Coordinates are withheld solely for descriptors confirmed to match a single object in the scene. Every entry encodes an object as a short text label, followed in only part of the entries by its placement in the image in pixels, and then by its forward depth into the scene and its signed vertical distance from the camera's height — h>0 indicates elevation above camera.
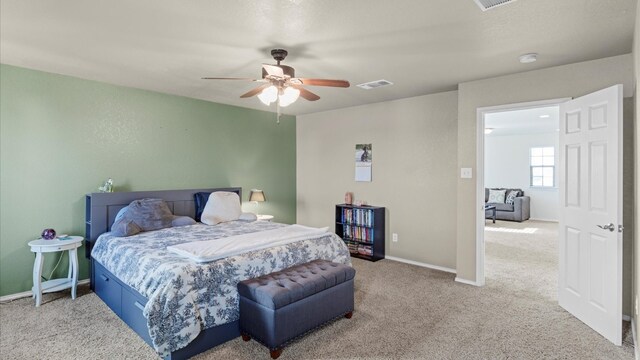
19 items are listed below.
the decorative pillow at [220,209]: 4.52 -0.42
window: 9.18 +0.36
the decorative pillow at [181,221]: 4.24 -0.54
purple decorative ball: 3.59 -0.60
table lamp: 5.64 -0.29
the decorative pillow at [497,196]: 9.13 -0.45
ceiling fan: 2.89 +0.83
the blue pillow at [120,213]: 3.88 -0.41
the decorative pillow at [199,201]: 4.86 -0.33
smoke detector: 3.19 +1.16
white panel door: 2.73 -0.27
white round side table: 3.39 -0.90
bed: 2.37 -0.80
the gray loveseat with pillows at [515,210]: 8.82 -0.80
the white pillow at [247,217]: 4.77 -0.54
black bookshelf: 5.27 -0.81
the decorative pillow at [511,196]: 8.95 -0.45
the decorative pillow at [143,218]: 3.68 -0.46
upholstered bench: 2.47 -0.96
